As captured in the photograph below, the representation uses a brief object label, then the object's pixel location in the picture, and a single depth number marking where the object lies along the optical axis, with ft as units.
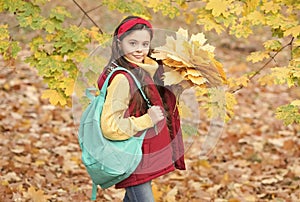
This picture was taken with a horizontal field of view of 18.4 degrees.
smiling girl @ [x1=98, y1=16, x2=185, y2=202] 13.51
